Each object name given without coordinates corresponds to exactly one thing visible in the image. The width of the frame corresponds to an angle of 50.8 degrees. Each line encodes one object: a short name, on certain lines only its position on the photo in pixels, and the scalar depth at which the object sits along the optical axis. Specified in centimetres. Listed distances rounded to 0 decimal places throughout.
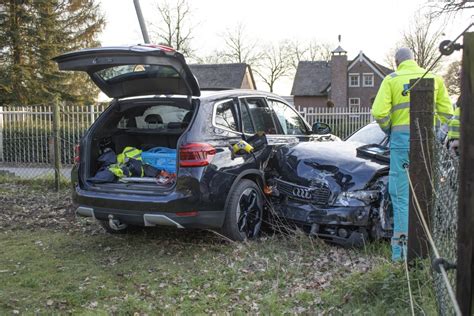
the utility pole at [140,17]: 1069
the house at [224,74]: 4659
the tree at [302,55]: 6206
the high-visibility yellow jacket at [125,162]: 561
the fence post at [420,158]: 360
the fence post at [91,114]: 1085
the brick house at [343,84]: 4938
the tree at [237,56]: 5566
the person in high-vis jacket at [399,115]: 473
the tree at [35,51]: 2392
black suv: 492
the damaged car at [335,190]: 514
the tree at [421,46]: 4131
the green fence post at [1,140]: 1207
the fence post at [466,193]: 198
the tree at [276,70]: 6016
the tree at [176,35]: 4006
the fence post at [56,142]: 923
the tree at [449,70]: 3241
